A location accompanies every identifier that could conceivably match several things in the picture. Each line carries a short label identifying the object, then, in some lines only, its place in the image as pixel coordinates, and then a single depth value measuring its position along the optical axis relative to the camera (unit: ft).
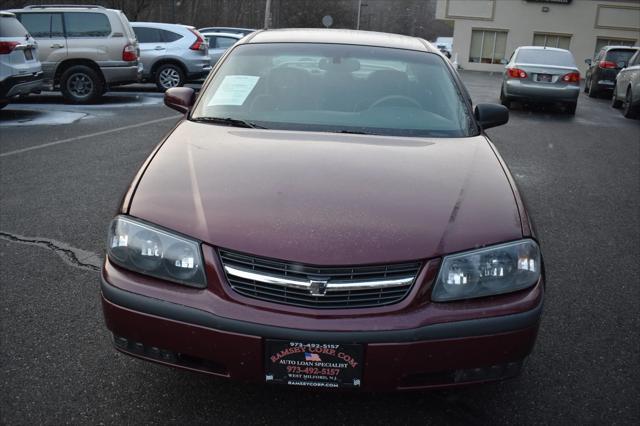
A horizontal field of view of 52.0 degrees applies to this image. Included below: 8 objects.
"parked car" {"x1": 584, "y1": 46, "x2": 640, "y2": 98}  62.13
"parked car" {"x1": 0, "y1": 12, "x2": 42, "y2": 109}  32.19
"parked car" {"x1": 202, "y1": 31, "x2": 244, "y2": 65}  60.49
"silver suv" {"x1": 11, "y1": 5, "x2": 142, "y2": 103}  42.04
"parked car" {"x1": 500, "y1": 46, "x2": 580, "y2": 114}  47.16
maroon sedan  7.39
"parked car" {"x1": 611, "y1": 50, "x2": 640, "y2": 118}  44.83
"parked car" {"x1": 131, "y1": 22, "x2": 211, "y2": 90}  50.42
